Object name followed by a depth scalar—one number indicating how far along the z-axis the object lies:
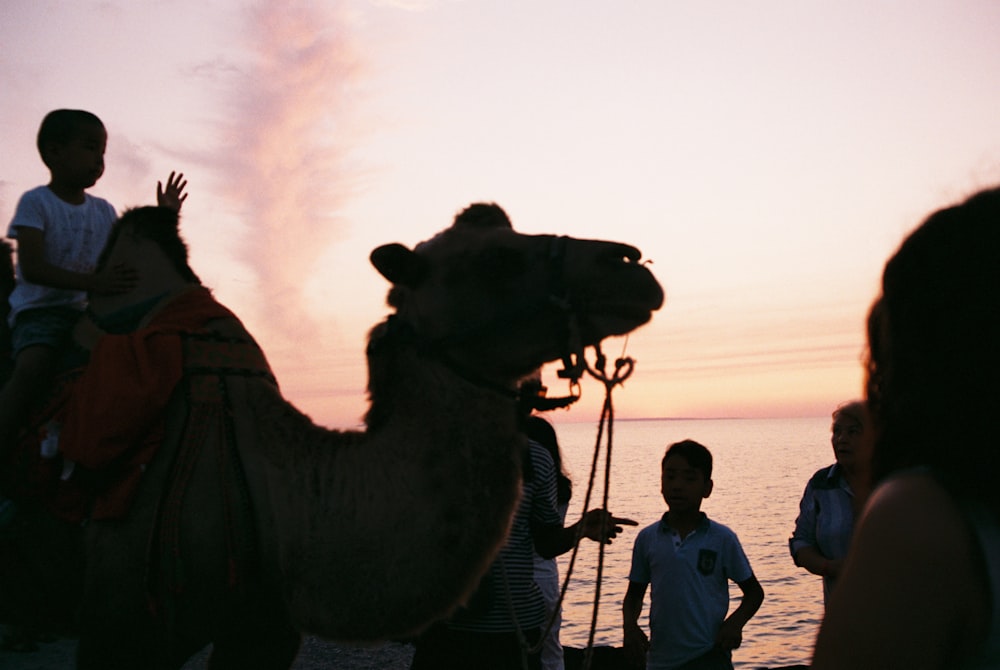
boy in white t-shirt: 3.58
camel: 3.06
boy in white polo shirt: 5.53
